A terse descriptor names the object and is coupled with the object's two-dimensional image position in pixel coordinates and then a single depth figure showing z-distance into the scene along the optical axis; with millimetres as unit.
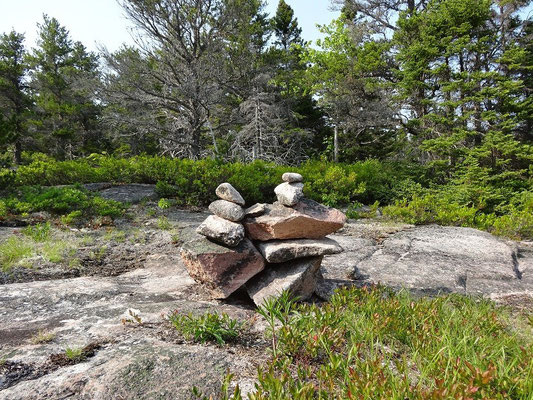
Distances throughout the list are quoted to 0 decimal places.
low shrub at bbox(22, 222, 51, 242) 5203
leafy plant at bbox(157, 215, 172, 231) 6240
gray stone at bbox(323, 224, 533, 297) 4051
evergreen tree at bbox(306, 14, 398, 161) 14219
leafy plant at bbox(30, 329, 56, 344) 2301
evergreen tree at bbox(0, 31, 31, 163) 21688
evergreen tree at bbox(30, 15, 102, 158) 22500
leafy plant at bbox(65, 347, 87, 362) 2049
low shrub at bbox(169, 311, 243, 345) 2330
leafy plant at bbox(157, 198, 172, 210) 7535
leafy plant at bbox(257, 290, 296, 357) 2208
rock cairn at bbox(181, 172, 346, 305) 3289
